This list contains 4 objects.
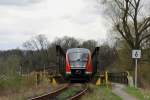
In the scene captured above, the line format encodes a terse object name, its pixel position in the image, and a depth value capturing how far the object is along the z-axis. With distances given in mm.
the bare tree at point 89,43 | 117325
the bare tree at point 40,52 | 108850
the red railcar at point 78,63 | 35781
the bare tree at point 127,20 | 52469
